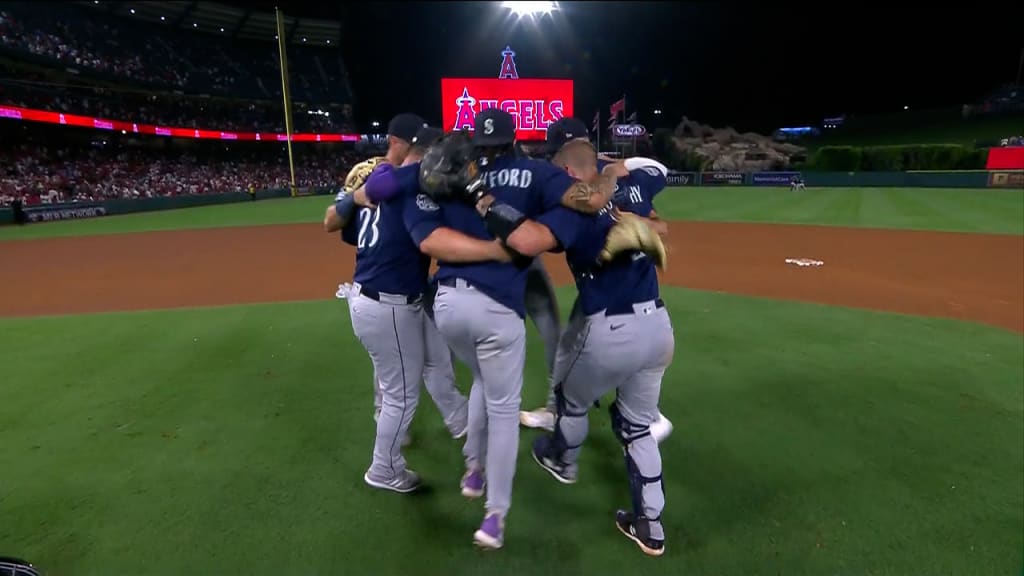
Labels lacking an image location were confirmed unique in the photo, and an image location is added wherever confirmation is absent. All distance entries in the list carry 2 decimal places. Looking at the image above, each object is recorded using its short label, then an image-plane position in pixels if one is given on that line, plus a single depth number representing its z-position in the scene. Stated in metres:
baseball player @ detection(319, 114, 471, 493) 2.96
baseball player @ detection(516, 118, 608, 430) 3.57
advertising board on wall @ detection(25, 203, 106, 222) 21.80
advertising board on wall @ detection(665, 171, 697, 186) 37.47
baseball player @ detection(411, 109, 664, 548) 2.38
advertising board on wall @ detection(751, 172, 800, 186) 33.44
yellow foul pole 29.36
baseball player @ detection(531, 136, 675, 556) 2.60
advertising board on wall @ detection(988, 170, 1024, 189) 23.83
